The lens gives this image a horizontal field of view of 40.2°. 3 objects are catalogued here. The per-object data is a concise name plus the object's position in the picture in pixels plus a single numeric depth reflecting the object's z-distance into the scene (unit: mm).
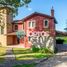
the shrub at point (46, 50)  12994
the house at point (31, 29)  13654
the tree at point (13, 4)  11354
